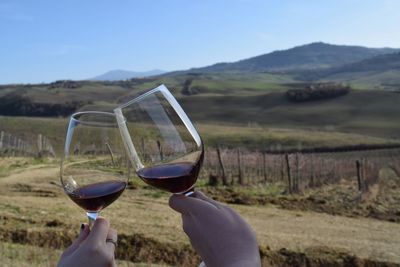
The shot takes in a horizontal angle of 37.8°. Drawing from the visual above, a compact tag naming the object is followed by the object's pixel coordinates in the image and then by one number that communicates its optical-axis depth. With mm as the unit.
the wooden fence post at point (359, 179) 22358
